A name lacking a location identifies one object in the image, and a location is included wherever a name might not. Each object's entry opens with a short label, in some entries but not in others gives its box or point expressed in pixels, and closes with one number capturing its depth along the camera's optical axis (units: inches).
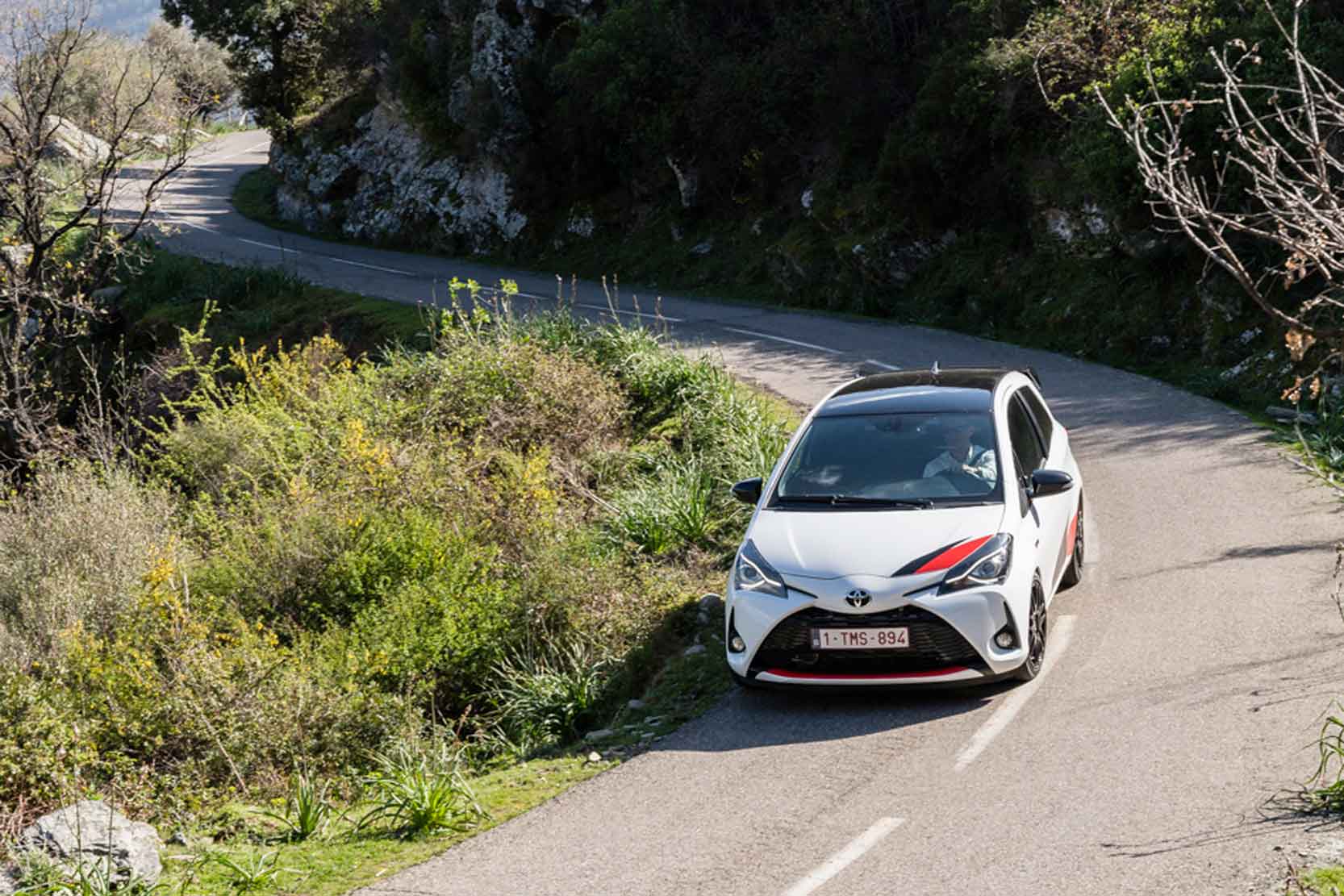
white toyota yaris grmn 316.8
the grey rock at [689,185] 1293.1
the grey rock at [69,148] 1200.8
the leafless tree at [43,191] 786.8
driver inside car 359.6
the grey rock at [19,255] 808.3
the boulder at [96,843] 266.7
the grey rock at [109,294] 1253.1
